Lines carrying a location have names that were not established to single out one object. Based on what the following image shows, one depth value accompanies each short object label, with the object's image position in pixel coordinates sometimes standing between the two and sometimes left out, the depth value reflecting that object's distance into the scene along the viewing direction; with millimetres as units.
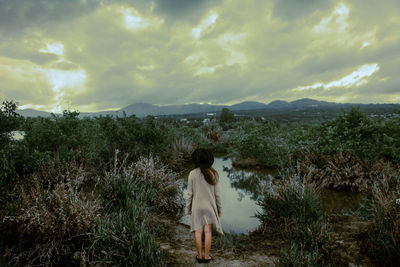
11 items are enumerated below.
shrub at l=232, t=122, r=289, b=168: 11336
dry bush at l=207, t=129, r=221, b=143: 19469
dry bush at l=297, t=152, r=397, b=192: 7148
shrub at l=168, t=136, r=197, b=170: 12892
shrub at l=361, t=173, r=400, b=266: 3709
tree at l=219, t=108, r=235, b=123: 33453
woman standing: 3650
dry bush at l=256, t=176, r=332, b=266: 3904
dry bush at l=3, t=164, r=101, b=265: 3641
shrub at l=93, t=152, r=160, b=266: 3471
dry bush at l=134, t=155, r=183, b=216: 6477
